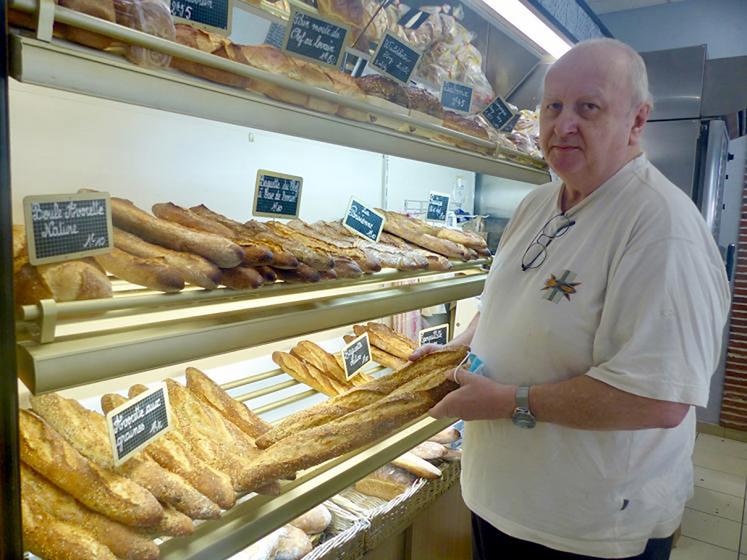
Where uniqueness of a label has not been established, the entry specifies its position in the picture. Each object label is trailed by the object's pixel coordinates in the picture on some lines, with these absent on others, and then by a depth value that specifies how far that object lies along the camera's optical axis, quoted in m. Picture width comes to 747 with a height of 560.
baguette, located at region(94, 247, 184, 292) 1.11
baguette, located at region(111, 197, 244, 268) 1.23
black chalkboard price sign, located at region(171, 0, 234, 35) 1.11
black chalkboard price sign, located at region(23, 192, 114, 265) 0.89
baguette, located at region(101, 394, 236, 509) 1.20
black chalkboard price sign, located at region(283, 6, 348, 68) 1.32
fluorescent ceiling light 2.06
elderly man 1.25
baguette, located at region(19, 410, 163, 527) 1.03
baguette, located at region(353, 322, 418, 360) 2.36
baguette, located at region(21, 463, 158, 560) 1.00
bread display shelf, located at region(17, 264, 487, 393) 0.89
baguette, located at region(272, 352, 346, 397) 2.04
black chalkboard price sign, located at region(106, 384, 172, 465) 1.08
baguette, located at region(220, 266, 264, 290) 1.26
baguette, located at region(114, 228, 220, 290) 1.17
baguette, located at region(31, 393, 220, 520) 1.12
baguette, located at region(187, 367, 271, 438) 1.55
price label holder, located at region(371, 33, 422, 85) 1.64
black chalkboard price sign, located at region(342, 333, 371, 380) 1.97
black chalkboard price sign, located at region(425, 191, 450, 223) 2.53
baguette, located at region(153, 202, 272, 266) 1.30
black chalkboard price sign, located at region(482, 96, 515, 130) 2.30
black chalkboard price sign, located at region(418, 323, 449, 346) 2.40
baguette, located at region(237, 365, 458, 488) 1.32
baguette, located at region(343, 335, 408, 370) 2.30
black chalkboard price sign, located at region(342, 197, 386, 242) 1.99
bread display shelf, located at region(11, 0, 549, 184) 0.85
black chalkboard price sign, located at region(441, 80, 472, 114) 2.13
